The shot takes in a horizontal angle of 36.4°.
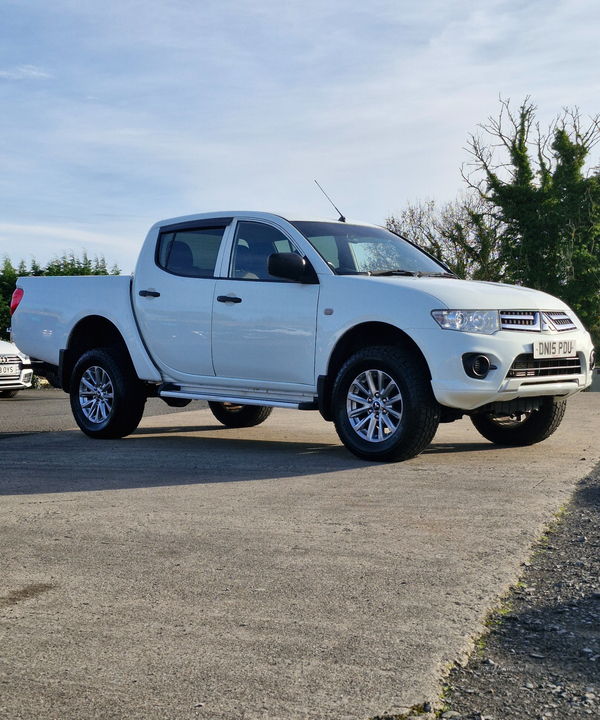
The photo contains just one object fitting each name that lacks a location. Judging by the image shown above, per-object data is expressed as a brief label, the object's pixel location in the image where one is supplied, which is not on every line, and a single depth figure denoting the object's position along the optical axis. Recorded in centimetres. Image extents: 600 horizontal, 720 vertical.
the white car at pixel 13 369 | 1619
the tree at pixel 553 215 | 3997
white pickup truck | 700
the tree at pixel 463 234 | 4228
